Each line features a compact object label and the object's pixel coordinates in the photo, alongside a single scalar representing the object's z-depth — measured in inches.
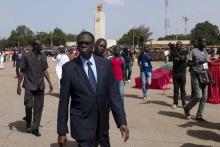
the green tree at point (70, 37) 5409.5
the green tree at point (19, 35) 4714.6
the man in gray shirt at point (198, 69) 366.3
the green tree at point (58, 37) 4805.6
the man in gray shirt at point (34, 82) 324.0
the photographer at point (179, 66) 432.1
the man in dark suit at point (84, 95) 170.9
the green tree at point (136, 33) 4151.1
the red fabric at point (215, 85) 475.5
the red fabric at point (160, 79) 647.8
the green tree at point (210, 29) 3964.1
